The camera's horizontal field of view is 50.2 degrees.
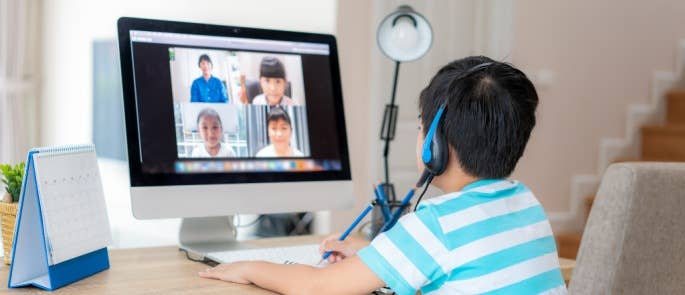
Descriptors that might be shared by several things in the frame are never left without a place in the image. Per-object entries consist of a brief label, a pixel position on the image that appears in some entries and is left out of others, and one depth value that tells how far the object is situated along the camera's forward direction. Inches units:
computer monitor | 55.4
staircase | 138.3
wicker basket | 49.3
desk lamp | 82.9
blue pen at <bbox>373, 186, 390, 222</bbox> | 62.7
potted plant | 49.6
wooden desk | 46.7
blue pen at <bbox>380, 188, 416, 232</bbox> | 60.2
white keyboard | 55.3
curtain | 154.3
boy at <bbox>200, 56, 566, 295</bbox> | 41.2
